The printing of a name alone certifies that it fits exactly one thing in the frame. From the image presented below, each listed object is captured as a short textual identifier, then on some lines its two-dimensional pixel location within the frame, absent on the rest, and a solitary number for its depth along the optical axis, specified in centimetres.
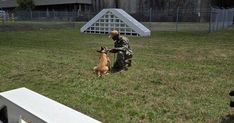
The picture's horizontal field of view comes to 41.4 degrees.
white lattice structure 2186
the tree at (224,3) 4535
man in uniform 887
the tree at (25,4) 7089
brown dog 847
